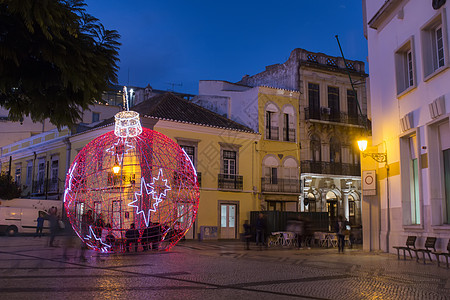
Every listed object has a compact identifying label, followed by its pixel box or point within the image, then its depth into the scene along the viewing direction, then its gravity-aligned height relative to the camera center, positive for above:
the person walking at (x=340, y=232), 19.02 -0.45
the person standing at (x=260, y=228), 22.44 -0.37
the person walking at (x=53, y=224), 16.38 -0.22
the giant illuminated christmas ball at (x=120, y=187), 14.62 +0.78
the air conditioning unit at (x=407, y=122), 15.77 +3.34
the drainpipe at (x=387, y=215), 17.19 +0.23
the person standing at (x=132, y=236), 15.12 -0.56
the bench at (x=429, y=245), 13.33 -0.65
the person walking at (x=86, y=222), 14.86 -0.15
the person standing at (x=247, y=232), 19.36 -0.52
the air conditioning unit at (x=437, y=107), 13.95 +3.41
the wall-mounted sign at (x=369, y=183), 18.09 +1.47
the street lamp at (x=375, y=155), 17.66 +2.47
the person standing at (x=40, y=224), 27.38 -0.36
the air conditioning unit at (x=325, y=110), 33.66 +7.79
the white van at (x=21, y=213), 28.88 +0.26
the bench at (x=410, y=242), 14.47 -0.62
